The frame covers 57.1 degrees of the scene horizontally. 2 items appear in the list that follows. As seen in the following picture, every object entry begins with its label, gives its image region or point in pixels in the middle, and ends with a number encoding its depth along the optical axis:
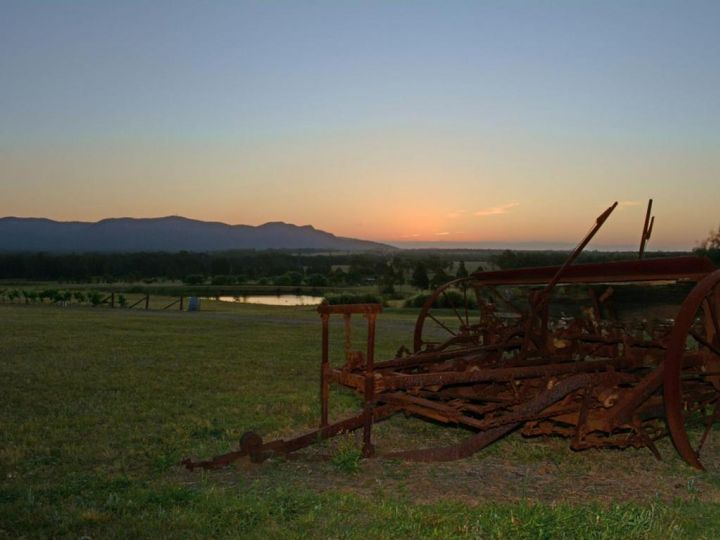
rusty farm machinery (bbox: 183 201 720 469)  5.87
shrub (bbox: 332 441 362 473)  6.14
